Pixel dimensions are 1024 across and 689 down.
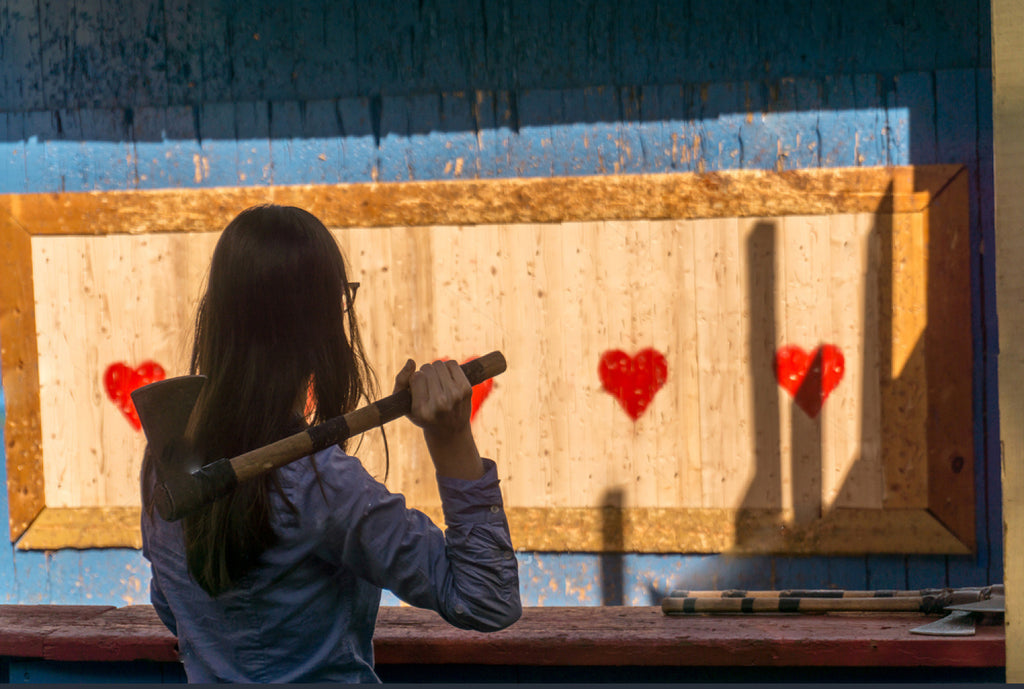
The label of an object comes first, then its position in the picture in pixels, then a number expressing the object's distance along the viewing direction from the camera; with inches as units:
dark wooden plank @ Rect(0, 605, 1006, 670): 135.9
